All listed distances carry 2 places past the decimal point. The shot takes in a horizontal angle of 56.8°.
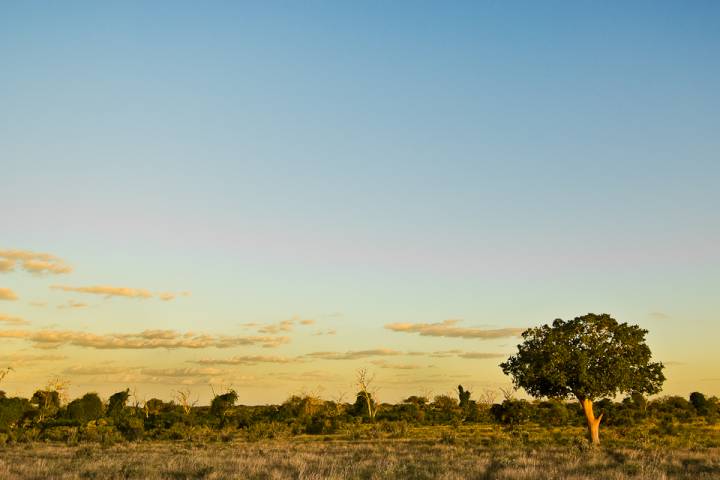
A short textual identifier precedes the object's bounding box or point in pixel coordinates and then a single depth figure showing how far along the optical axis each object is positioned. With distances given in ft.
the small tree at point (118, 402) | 284.82
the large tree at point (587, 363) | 132.36
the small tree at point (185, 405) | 343.46
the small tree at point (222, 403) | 281.33
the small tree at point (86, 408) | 248.11
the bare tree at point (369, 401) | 330.05
